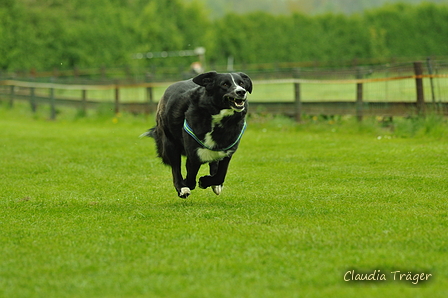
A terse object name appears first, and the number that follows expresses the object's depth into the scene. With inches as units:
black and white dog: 546.9
